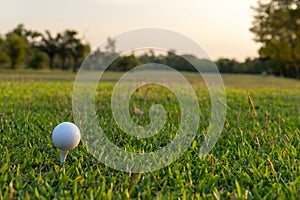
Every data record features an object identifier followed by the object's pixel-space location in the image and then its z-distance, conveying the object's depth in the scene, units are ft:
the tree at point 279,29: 99.50
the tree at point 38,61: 125.59
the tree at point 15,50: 115.93
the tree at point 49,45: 151.23
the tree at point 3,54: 113.50
